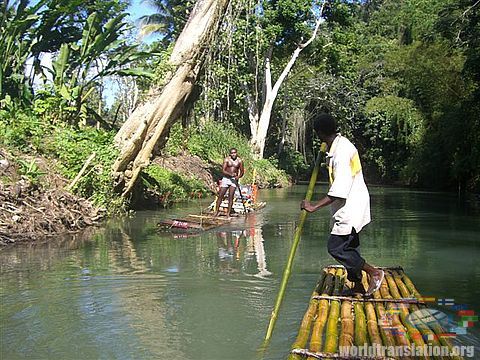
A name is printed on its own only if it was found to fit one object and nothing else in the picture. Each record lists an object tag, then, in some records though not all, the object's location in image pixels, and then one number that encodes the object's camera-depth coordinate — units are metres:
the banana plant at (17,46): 14.20
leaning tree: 14.09
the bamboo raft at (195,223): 11.74
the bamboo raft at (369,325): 3.74
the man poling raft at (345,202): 4.94
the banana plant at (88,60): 15.01
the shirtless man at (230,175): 13.59
